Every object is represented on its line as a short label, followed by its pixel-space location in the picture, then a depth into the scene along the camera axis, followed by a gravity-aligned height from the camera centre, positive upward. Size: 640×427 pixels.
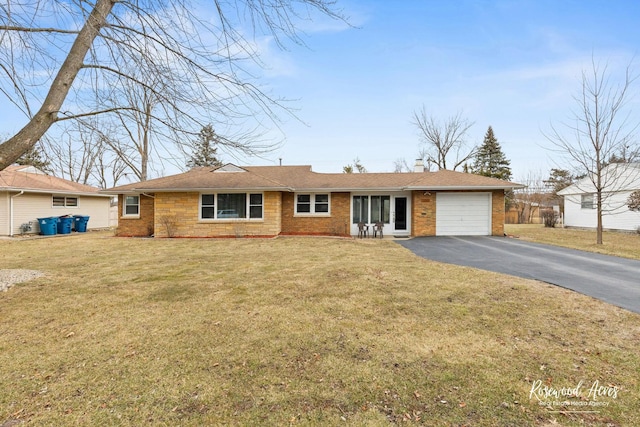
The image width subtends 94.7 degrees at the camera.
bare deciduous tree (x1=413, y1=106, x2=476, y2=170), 29.47 +7.72
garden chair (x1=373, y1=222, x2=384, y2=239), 14.53 -0.80
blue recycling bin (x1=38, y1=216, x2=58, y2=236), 16.92 -0.99
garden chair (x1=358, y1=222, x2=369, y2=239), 14.67 -0.85
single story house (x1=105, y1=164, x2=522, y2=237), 14.08 +0.31
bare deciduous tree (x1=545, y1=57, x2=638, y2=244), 11.88 +3.73
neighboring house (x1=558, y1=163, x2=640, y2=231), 17.17 +0.76
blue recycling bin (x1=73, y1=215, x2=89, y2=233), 19.06 -0.90
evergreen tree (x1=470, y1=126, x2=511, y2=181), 39.06 +7.38
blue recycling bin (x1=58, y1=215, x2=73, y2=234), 17.89 -0.98
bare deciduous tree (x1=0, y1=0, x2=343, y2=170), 3.96 +2.13
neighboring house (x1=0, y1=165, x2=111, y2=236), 16.09 +0.54
